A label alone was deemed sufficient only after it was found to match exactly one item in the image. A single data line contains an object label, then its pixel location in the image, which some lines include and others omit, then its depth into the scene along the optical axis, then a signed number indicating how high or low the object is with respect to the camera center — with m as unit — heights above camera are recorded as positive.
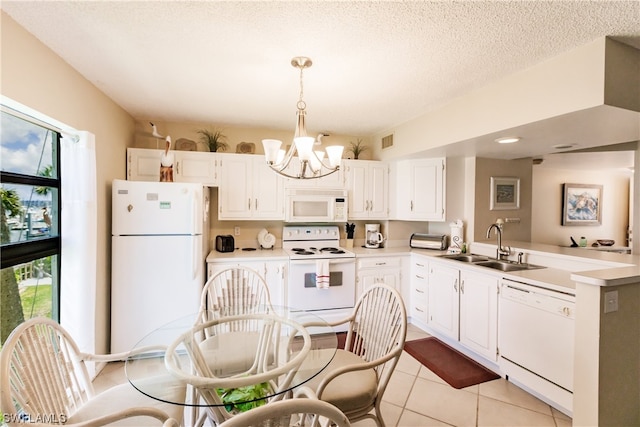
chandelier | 1.73 +0.40
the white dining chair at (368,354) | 1.47 -0.87
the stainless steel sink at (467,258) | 3.14 -0.52
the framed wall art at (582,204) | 5.43 +0.19
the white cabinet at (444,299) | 2.92 -0.95
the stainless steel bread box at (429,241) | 3.69 -0.39
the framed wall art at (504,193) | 3.52 +0.25
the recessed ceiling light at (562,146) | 2.84 +0.69
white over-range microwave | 3.61 +0.07
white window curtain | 2.12 -0.25
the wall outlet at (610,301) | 1.62 -0.51
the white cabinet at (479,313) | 2.50 -0.94
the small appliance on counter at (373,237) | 3.96 -0.36
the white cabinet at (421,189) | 3.53 +0.29
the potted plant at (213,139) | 3.51 +0.89
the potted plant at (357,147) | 4.10 +0.94
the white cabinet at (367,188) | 3.86 +0.32
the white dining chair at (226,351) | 1.23 -0.80
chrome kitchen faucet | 2.91 -0.39
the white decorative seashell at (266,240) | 3.67 -0.40
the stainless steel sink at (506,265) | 2.72 -0.53
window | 1.71 -0.09
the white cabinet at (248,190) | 3.44 +0.25
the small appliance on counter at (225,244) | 3.42 -0.42
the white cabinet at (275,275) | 3.18 -0.74
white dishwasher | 1.96 -0.89
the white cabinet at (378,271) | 3.47 -0.75
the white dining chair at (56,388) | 1.09 -0.80
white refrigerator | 2.61 -0.46
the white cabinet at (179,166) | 3.15 +0.49
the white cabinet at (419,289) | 3.36 -0.95
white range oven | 3.26 -0.85
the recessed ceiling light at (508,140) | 2.50 +0.67
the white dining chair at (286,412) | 0.70 -0.52
